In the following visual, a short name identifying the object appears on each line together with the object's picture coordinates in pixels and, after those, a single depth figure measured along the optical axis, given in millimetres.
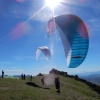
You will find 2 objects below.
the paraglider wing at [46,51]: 24635
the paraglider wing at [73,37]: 13367
